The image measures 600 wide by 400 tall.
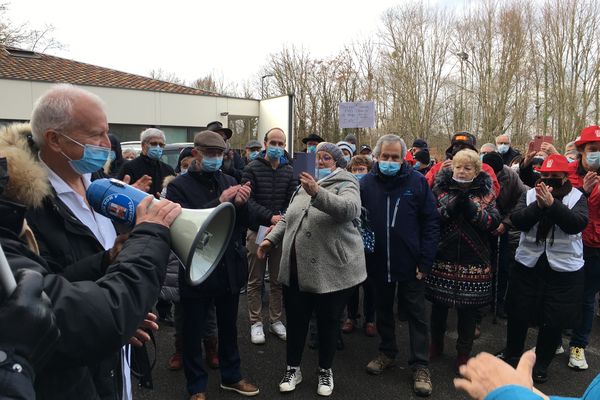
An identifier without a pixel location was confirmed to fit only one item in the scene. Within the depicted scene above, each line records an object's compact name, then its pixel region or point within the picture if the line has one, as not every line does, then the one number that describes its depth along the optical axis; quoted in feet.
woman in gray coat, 10.53
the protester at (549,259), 11.37
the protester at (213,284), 10.36
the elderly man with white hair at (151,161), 17.46
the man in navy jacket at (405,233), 11.69
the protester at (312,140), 24.76
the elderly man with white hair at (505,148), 22.02
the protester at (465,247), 11.91
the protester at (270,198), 14.71
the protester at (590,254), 12.77
